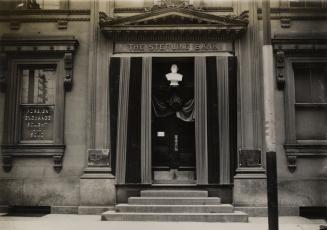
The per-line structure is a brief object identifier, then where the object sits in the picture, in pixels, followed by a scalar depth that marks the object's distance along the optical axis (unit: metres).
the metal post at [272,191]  7.47
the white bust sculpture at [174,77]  13.42
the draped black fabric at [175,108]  13.43
